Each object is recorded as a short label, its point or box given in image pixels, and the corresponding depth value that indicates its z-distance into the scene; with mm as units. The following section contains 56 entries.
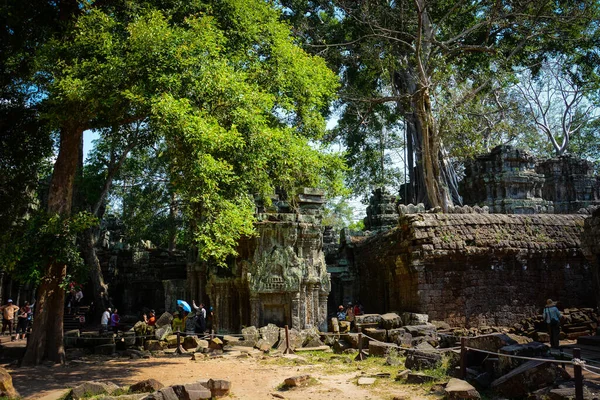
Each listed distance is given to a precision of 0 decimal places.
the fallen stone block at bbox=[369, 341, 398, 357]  10963
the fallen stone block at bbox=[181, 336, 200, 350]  13125
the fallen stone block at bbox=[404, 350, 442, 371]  9258
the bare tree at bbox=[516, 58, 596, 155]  30984
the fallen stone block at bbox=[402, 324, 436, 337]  12184
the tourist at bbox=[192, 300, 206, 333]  15289
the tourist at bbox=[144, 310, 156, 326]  16094
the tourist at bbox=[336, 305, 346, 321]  18016
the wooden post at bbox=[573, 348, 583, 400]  5992
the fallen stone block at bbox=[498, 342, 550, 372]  7801
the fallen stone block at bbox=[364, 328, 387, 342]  12461
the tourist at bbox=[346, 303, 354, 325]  16538
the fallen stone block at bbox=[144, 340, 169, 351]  13188
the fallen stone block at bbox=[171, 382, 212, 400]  7355
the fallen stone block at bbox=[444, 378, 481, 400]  6965
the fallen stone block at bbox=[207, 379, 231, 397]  7914
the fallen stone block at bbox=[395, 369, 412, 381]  8680
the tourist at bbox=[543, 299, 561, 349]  11477
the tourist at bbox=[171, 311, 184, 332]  14596
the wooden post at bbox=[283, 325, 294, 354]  12539
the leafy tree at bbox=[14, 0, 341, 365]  9938
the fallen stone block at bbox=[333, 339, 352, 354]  12212
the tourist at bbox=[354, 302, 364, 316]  18009
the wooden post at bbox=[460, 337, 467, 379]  8212
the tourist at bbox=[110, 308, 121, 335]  16984
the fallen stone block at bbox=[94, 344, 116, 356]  13000
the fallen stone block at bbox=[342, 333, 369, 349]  12117
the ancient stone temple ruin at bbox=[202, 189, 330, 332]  14281
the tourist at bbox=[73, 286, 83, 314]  22316
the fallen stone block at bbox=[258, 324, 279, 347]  13375
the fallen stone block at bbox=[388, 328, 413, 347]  11469
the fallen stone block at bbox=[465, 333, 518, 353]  8625
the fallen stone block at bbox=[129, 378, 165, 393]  7895
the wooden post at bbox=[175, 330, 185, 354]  12773
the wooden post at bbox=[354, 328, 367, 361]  11117
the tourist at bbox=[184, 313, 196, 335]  16125
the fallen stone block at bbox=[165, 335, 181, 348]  13594
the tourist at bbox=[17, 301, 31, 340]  16922
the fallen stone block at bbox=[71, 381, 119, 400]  7520
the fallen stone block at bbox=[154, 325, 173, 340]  13906
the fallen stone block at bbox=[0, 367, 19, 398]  7695
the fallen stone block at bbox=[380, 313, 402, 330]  13547
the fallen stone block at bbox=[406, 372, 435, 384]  8305
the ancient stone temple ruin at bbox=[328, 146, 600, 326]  14266
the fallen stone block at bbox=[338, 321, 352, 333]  14855
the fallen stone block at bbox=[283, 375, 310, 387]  8547
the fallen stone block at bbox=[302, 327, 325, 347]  13062
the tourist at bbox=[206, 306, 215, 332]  15482
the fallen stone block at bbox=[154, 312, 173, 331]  15333
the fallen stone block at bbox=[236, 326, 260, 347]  13086
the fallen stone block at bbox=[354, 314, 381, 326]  13633
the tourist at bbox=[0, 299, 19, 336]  16641
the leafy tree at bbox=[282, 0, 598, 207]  18625
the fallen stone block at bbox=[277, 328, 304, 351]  12797
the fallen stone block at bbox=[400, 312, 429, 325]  13266
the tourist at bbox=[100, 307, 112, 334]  16312
